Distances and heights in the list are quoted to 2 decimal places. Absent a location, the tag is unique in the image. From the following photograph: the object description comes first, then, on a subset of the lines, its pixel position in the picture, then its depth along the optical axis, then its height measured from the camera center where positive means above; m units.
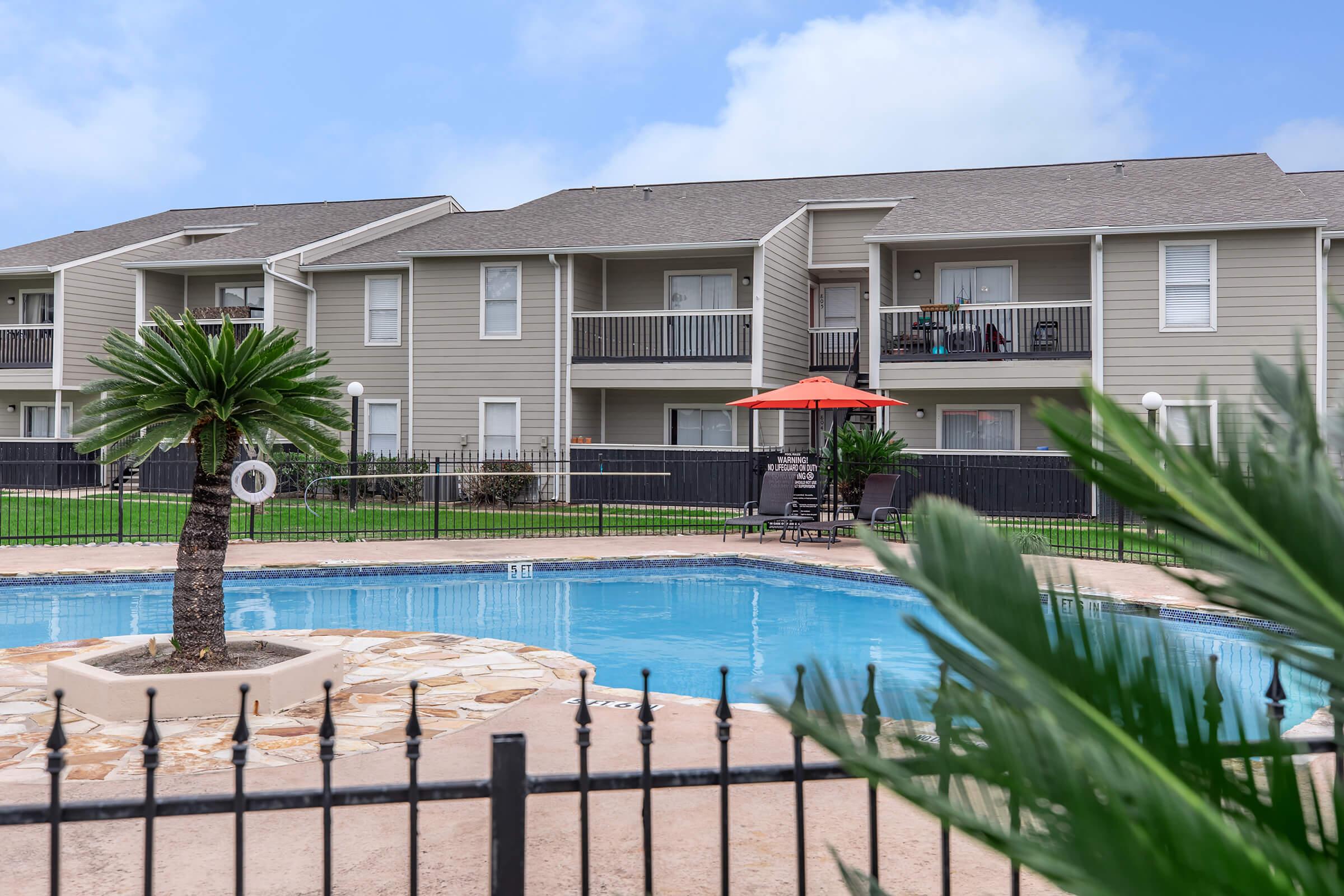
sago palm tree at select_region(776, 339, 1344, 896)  0.98 -0.24
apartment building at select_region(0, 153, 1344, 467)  20.78 +3.84
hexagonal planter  7.11 -1.50
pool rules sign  20.23 -0.07
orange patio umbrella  17.11 +1.13
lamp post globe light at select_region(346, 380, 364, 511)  19.58 +0.83
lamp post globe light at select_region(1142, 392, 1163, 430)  16.14 +1.05
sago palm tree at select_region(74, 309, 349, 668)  7.37 +0.38
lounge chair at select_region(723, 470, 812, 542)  17.98 -0.52
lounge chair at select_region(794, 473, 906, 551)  16.45 -0.61
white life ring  12.06 -0.15
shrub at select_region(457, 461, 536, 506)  22.70 -0.41
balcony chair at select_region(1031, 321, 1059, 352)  21.56 +2.60
